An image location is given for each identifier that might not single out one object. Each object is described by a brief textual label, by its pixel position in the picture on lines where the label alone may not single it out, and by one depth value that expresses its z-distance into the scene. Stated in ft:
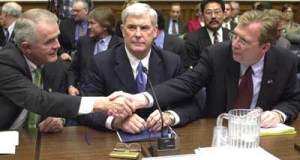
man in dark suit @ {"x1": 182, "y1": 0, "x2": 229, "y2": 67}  13.88
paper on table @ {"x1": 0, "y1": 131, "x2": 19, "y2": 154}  5.87
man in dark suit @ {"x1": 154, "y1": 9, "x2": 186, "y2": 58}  13.26
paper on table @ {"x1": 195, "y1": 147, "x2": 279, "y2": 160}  5.49
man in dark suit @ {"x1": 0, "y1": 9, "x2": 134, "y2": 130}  6.70
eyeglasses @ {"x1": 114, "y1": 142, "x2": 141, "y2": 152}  5.84
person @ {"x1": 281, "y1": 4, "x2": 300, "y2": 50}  23.53
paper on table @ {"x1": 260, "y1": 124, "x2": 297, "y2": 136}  6.68
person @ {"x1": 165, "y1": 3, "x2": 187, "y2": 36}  25.67
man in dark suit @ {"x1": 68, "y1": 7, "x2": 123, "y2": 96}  12.98
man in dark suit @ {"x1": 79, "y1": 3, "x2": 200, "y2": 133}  7.81
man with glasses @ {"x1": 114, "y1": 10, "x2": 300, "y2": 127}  7.50
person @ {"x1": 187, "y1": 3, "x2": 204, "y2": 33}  24.93
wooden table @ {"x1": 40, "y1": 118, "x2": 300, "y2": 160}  5.83
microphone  5.64
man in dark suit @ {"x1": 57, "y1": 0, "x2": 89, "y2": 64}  17.60
